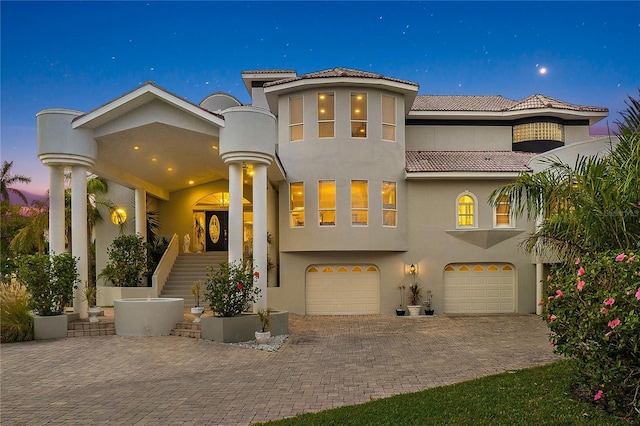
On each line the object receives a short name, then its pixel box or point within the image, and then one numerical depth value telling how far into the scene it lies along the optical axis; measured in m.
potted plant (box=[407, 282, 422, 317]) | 17.38
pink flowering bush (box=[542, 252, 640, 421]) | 5.43
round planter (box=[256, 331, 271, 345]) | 11.52
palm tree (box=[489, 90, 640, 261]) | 6.68
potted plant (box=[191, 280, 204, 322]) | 12.62
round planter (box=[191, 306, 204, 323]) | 12.64
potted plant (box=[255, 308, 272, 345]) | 11.52
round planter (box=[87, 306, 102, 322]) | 13.05
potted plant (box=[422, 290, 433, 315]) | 17.62
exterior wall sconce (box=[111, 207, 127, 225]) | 19.55
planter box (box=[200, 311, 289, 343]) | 11.72
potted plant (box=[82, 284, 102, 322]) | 12.89
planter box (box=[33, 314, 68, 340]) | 12.17
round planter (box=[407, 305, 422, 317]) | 17.36
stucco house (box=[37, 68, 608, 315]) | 17.30
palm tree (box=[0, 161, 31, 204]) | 33.50
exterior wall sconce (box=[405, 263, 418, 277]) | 17.88
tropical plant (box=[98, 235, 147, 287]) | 17.34
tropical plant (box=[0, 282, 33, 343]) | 11.91
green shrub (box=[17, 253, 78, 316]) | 12.15
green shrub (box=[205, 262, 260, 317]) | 11.76
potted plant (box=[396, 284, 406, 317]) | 17.87
